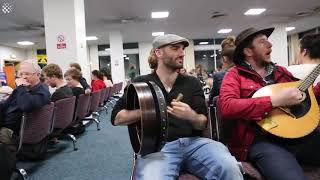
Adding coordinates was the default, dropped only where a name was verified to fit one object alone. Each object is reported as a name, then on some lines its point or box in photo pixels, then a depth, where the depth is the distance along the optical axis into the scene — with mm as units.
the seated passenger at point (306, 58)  1870
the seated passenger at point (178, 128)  1300
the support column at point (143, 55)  14229
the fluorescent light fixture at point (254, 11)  8060
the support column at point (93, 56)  14738
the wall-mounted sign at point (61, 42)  4580
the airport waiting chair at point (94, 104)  4417
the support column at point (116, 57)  10344
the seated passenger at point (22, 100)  2239
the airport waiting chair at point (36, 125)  2200
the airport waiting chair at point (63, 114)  2825
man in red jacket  1328
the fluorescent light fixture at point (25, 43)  12509
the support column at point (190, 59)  14435
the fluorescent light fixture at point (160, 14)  7803
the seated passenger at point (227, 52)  2304
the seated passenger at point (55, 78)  3381
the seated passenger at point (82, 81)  4311
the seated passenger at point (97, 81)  6645
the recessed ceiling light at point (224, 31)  11838
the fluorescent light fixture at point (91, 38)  11938
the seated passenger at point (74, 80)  3932
